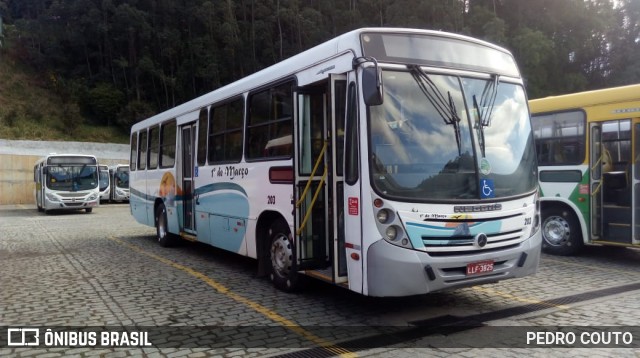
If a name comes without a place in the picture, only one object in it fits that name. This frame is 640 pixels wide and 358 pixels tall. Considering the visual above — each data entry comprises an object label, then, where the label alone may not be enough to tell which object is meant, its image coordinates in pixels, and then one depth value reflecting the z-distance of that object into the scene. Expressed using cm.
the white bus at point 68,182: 2380
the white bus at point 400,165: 536
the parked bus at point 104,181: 3308
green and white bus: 891
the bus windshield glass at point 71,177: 2400
